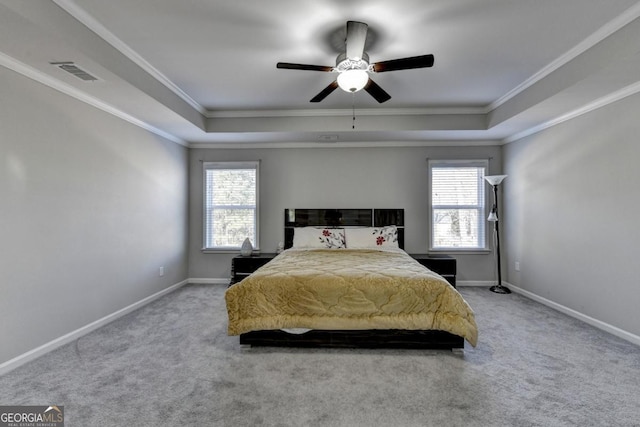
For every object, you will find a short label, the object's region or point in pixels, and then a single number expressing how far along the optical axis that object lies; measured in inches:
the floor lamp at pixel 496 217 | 177.2
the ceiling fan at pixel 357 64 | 87.0
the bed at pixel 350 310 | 100.9
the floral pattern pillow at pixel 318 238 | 176.7
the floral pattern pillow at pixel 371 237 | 174.9
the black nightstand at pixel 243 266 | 175.0
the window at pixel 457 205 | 193.3
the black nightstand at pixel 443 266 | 170.6
